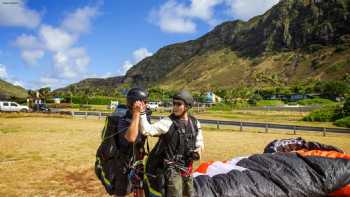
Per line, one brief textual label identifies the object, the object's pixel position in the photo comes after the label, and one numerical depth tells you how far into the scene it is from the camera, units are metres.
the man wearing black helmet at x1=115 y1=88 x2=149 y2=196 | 5.01
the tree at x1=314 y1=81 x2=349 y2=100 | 96.02
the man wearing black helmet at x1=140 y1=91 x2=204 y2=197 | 5.40
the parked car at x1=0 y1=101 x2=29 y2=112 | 55.14
